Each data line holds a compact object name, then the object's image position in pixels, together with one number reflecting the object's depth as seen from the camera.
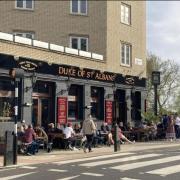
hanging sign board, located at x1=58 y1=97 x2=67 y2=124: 19.12
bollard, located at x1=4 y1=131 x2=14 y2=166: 12.00
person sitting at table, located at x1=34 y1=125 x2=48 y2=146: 16.02
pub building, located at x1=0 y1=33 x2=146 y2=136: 16.93
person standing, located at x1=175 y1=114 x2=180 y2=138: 23.39
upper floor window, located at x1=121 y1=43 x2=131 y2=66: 24.31
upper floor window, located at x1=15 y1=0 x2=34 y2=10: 22.60
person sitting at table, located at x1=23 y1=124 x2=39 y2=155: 14.77
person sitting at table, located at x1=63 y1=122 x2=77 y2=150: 16.67
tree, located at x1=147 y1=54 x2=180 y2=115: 42.15
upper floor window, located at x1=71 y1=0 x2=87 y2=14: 23.29
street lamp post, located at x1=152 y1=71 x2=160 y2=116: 25.49
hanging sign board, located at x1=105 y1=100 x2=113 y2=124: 22.18
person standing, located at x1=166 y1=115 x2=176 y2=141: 21.93
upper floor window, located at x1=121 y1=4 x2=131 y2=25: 24.61
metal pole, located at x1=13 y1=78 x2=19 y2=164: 12.12
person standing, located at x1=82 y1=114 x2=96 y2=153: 15.66
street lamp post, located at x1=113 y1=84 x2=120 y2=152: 15.83
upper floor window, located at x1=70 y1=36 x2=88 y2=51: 22.79
